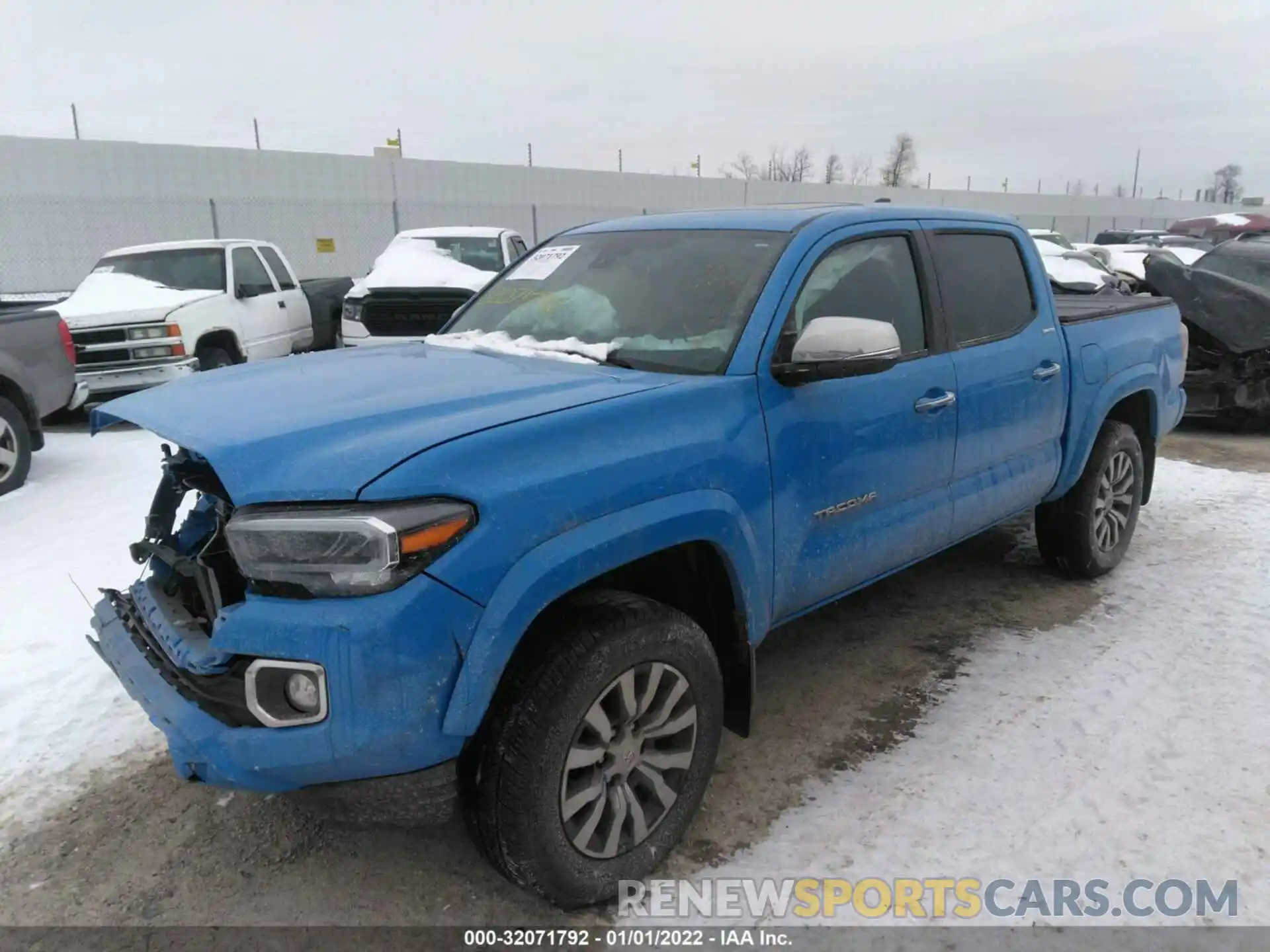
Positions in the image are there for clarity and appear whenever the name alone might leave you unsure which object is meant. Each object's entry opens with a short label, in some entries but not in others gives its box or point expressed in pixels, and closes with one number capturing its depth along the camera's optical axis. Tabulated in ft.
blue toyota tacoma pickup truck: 6.86
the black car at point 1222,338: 26.48
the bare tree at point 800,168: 189.06
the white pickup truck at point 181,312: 28.30
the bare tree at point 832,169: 193.26
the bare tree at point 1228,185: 228.02
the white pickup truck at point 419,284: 30.86
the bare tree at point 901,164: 175.73
